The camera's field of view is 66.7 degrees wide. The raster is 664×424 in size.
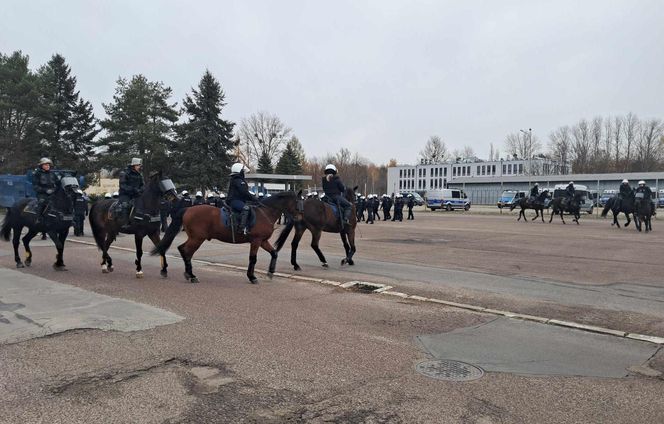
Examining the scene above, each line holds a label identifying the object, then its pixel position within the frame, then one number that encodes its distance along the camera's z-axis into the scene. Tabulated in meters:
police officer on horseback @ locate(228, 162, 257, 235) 10.03
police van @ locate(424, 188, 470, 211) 55.69
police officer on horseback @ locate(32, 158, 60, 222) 11.47
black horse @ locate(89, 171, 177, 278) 10.72
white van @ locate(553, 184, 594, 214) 44.78
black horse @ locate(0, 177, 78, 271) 11.38
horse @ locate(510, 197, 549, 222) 34.03
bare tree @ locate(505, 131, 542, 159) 120.54
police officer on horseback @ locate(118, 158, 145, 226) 11.01
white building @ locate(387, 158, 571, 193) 109.44
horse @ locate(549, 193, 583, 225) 31.86
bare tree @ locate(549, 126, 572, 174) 105.44
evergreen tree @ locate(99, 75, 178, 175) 54.53
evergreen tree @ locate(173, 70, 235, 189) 51.34
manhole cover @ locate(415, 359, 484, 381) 4.93
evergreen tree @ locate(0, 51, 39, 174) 47.84
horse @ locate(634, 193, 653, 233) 24.33
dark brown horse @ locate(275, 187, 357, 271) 12.05
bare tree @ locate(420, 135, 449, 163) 139.75
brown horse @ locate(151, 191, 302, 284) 10.01
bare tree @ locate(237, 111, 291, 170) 87.56
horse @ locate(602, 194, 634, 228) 25.17
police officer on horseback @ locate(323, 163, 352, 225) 12.68
